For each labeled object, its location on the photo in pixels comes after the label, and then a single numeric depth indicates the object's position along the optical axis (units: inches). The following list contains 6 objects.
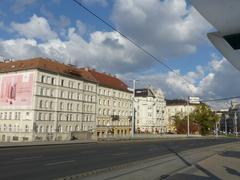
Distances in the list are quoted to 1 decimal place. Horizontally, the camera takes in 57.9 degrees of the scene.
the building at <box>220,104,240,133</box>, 3692.0
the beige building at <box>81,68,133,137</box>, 2177.6
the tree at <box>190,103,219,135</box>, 2594.6
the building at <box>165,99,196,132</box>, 3553.2
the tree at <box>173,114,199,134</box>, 2719.3
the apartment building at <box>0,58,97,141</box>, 1649.8
